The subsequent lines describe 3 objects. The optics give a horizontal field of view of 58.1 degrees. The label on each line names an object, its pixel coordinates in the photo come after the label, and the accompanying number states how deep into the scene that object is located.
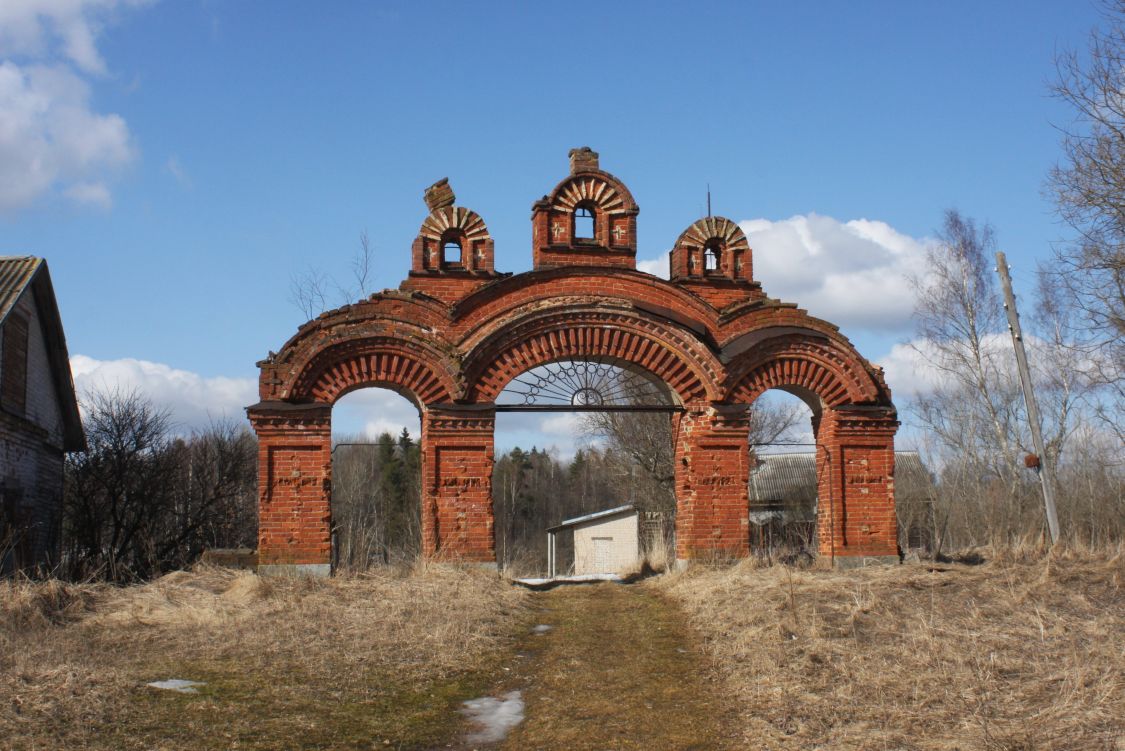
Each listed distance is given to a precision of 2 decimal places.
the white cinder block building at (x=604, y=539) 32.59
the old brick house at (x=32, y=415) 16.89
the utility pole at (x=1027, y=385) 17.11
